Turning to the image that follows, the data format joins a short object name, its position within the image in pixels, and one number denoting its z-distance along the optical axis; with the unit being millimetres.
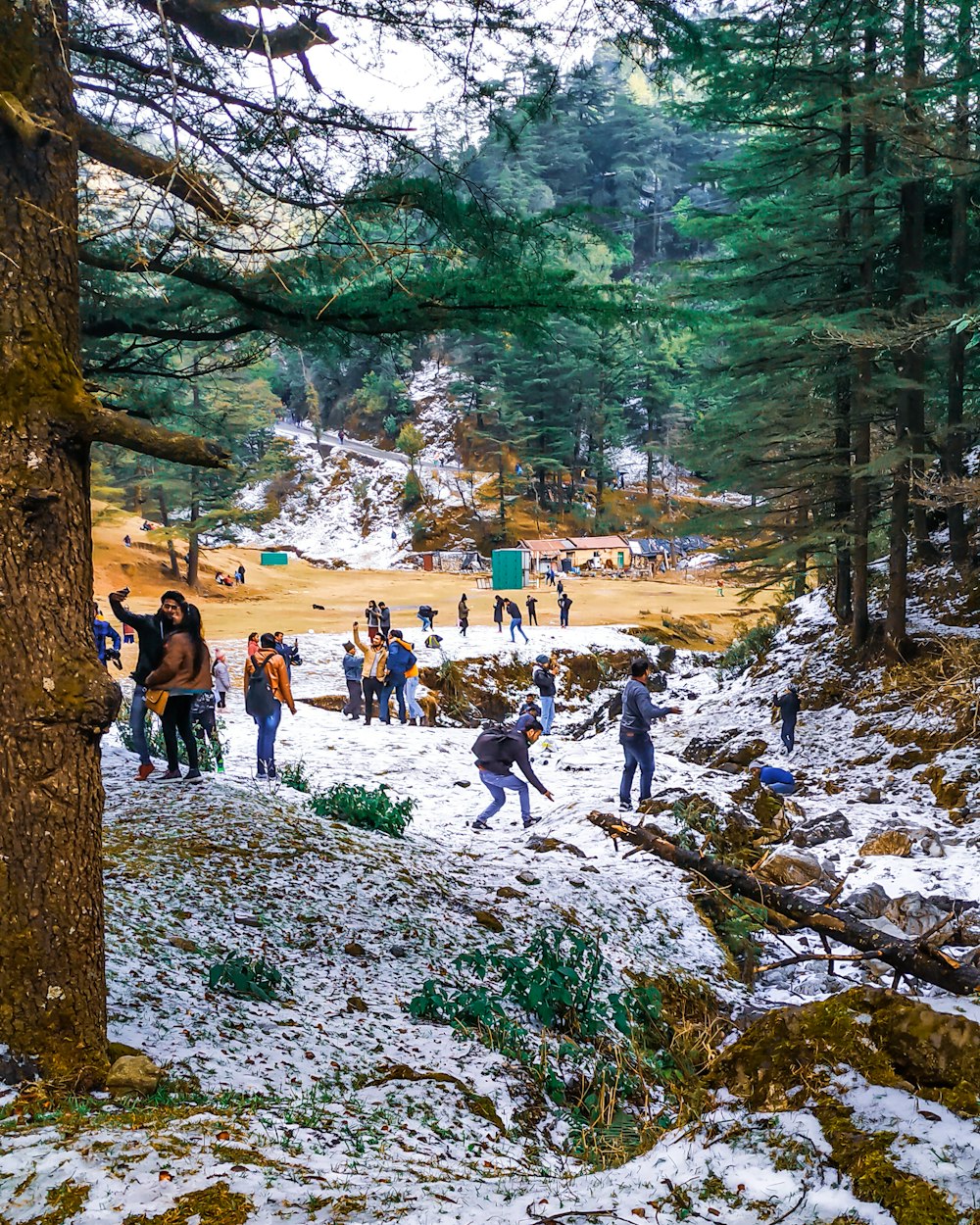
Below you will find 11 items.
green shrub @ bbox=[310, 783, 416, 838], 8172
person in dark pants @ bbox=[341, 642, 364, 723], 15797
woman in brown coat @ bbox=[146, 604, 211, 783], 7082
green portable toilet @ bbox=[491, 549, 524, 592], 40812
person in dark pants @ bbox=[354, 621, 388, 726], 15719
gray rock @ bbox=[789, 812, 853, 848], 9102
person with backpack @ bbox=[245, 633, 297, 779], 9281
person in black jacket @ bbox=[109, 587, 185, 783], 7156
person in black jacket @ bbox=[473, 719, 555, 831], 9070
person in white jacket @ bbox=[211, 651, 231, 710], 15097
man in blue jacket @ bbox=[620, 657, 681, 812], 9234
